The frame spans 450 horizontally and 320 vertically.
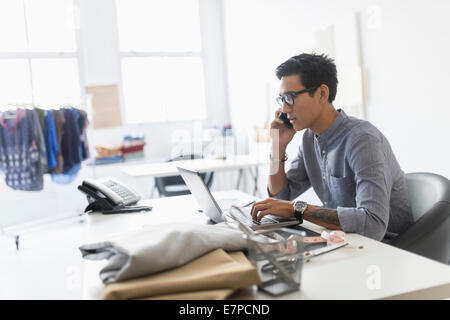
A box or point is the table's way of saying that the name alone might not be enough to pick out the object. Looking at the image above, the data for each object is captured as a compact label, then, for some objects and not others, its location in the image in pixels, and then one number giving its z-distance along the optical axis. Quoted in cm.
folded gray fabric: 96
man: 147
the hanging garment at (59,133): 418
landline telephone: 203
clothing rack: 393
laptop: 152
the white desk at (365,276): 96
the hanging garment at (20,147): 392
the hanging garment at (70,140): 425
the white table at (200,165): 371
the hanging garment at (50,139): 411
